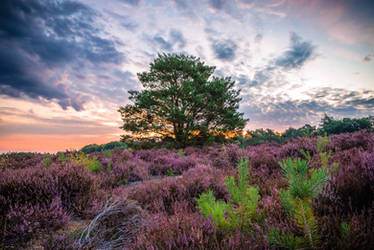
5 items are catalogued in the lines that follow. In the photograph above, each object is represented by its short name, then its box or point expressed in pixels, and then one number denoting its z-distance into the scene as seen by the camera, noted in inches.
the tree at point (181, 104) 620.7
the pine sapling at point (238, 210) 62.4
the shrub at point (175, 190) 125.4
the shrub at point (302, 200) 42.3
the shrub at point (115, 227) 76.4
